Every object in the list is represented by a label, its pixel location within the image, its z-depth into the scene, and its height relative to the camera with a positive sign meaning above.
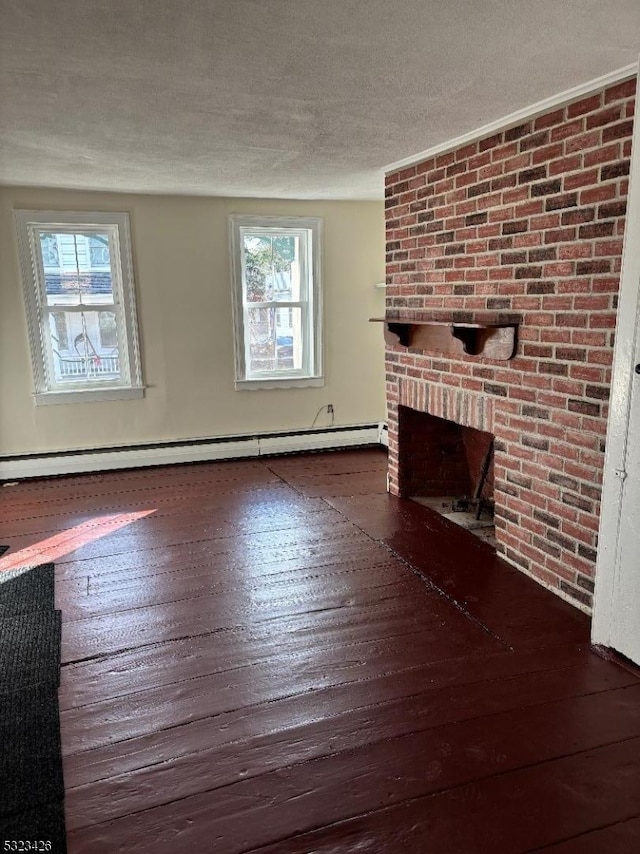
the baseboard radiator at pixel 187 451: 5.16 -1.35
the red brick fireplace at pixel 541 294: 2.59 -0.02
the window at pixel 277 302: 5.54 -0.07
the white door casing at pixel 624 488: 2.25 -0.74
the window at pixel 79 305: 4.95 -0.06
